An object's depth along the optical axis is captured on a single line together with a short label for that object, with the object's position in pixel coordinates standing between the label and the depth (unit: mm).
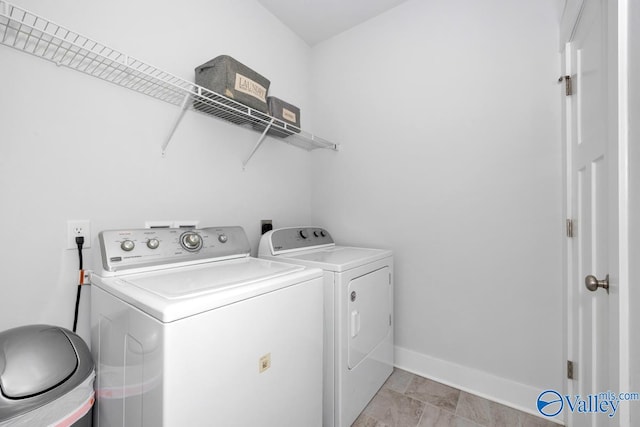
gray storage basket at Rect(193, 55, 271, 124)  1357
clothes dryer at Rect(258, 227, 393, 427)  1348
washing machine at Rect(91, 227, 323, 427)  751
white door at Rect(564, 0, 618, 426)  883
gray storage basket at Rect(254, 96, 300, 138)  1736
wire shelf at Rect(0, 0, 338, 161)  1006
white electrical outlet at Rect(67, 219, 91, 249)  1126
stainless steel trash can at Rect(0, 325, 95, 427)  690
